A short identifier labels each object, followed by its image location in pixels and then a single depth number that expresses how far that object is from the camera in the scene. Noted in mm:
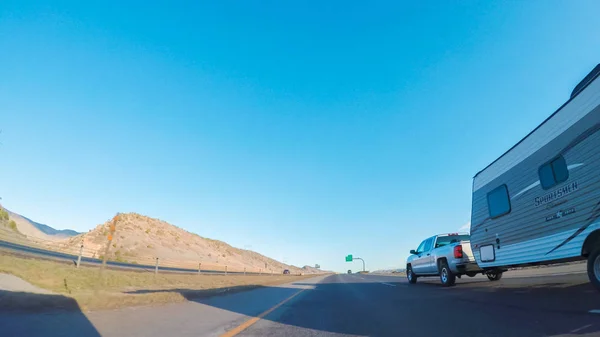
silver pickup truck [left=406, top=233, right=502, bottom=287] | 13969
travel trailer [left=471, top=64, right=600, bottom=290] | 7941
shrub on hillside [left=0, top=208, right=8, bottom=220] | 41469
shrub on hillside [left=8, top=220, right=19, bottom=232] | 41319
